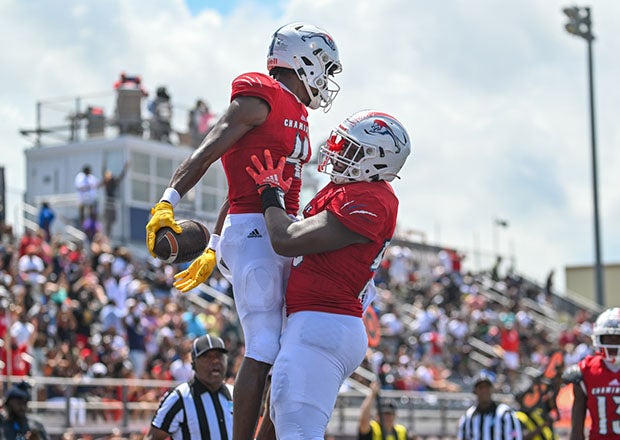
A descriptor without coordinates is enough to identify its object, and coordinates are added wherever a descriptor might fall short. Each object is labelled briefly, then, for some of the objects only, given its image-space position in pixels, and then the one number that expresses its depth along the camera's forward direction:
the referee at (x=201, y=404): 15.47
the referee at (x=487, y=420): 21.70
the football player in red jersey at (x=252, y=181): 11.00
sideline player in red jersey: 15.31
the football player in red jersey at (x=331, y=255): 10.61
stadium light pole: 51.50
